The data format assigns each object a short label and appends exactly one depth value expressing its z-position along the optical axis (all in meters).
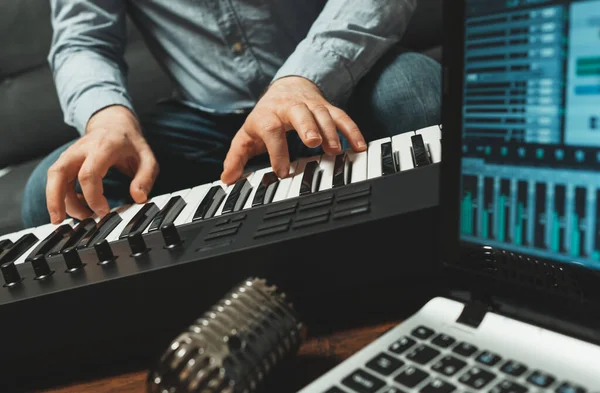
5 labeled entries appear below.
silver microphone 0.33
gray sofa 1.48
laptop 0.32
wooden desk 0.41
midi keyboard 0.43
